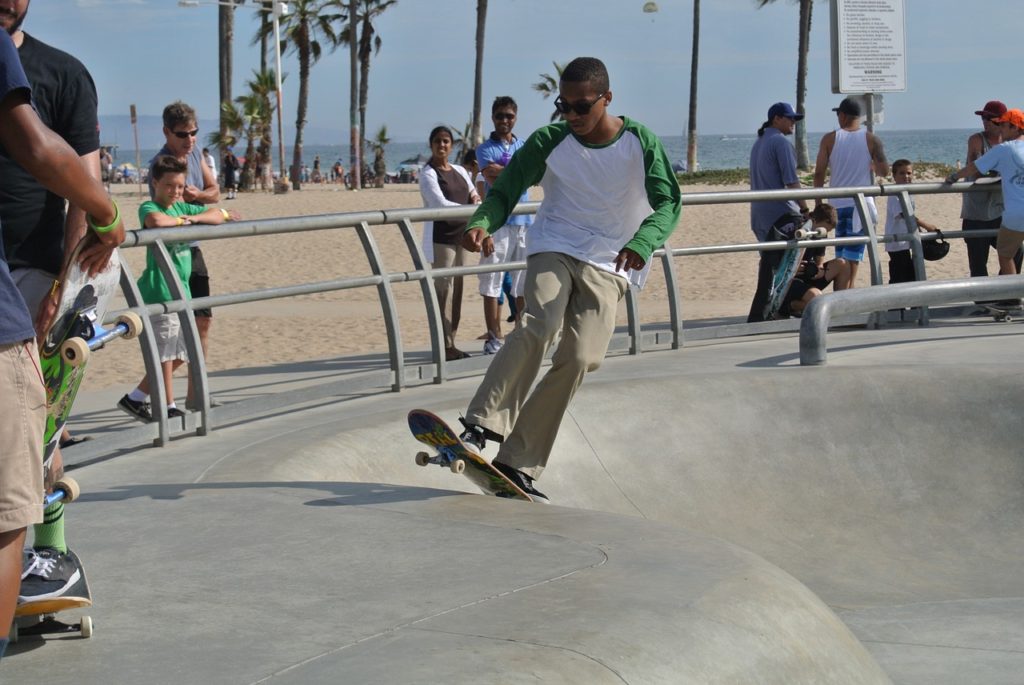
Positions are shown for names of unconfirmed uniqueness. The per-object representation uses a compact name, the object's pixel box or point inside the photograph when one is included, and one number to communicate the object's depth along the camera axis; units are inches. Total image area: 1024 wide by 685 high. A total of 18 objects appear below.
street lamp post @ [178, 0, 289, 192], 1956.2
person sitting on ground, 434.6
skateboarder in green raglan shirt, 226.2
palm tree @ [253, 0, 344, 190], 2503.7
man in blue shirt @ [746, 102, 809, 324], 424.0
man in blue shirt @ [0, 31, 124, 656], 120.5
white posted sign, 510.3
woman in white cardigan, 398.3
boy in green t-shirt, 293.6
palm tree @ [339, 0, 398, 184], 2551.7
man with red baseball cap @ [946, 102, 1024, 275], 425.7
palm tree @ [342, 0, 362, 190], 2287.2
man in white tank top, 455.5
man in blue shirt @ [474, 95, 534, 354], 397.7
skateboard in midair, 220.8
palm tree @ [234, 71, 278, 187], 2174.1
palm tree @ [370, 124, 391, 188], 2478.7
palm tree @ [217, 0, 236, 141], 1813.5
